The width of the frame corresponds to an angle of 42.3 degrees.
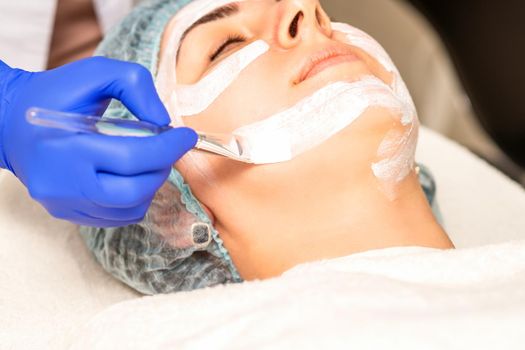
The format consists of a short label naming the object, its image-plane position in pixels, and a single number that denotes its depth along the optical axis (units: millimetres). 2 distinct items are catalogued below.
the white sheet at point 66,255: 1247
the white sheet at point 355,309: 931
